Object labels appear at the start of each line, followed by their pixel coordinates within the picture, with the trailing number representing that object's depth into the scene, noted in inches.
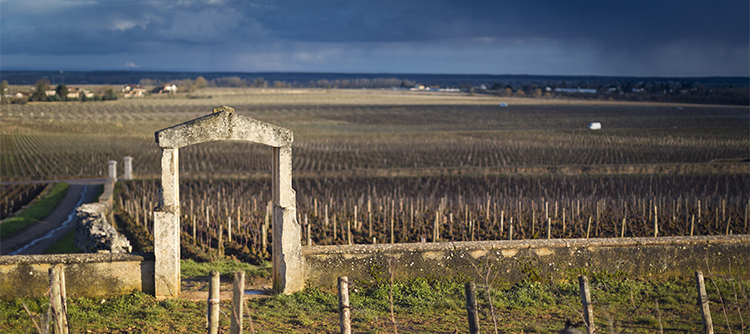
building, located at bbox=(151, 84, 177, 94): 4716.5
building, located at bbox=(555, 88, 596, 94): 5398.6
